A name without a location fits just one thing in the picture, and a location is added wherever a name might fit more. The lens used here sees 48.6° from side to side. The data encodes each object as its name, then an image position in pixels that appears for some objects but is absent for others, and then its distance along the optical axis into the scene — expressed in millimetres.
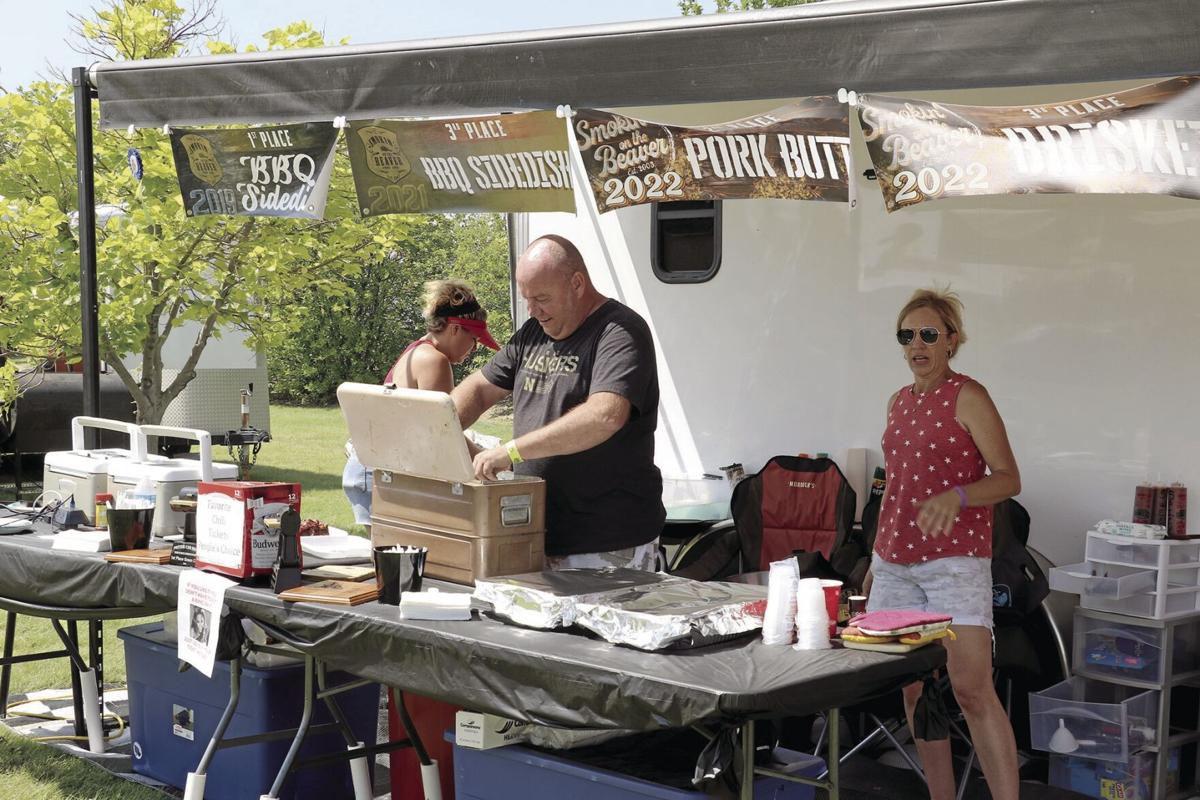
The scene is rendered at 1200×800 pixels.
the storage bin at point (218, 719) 4109
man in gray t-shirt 3787
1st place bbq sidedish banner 5145
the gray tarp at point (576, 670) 2664
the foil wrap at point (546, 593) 3117
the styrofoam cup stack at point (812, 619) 2887
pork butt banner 3957
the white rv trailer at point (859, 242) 3541
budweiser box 3680
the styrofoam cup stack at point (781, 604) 2941
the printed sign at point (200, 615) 3672
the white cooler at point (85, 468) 4617
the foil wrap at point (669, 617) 2918
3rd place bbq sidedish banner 4902
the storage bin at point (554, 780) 3025
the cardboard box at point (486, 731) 3289
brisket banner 3312
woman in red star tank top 3768
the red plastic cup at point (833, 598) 3006
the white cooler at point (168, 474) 4250
